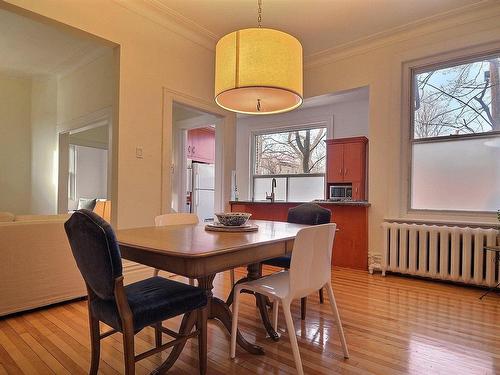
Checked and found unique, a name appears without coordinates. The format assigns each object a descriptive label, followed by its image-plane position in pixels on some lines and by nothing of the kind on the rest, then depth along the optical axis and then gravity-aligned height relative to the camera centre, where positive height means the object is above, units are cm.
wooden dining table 130 -30
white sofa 230 -64
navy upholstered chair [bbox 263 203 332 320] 247 -26
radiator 302 -66
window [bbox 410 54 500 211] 321 +60
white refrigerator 697 -9
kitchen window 604 +50
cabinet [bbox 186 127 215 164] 711 +100
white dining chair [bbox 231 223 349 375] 149 -48
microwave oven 509 -5
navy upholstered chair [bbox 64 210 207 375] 127 -53
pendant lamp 184 +77
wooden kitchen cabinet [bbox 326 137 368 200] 500 +43
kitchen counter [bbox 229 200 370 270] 382 -56
